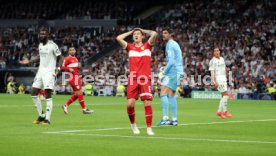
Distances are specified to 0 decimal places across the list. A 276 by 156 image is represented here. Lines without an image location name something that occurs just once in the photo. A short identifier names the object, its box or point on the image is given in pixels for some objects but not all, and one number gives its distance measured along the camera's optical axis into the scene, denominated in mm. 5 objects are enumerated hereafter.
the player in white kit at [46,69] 20250
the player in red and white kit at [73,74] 27188
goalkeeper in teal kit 20266
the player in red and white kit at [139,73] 16500
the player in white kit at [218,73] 25466
